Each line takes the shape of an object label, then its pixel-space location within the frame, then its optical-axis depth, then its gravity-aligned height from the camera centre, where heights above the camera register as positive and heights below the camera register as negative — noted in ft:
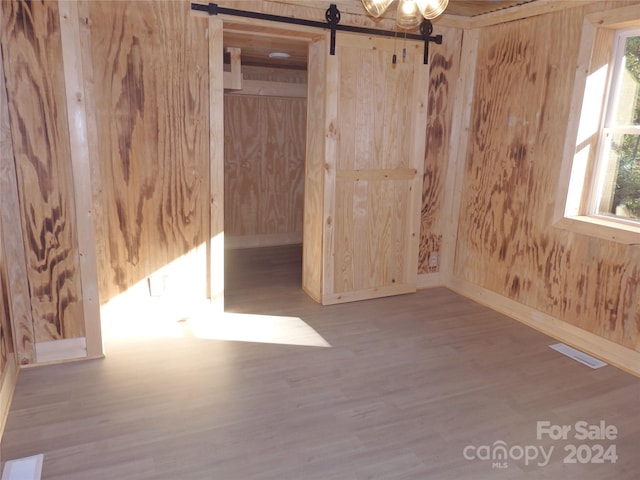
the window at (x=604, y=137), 9.72 +0.26
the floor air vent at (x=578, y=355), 9.72 -4.33
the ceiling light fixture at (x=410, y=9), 6.50 +1.89
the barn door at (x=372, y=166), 11.85 -0.64
